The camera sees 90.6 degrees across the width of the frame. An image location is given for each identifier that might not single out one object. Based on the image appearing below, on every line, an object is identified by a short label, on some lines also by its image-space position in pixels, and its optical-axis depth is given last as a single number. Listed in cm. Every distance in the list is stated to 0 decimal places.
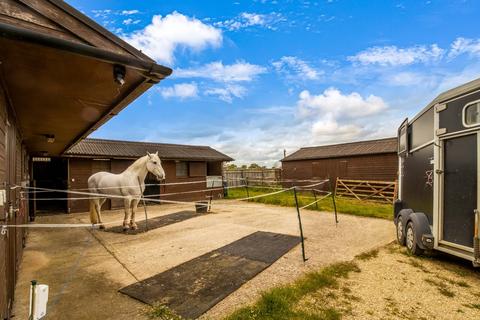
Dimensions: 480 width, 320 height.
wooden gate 1301
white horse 716
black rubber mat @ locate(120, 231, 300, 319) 303
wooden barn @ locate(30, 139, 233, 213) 1058
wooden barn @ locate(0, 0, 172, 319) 148
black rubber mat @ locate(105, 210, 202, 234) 693
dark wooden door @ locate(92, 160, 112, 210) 1105
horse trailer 344
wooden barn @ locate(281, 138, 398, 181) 1427
